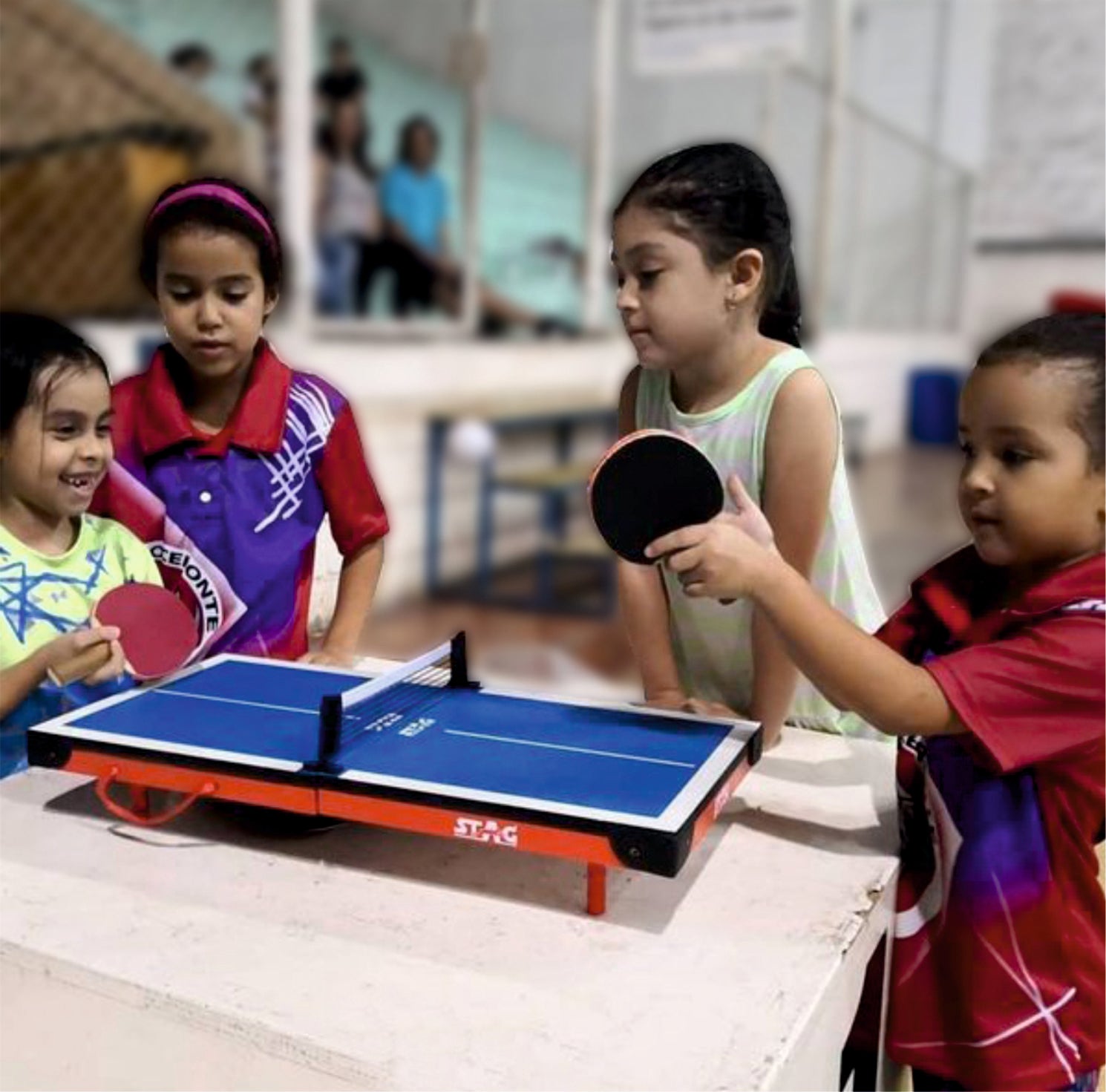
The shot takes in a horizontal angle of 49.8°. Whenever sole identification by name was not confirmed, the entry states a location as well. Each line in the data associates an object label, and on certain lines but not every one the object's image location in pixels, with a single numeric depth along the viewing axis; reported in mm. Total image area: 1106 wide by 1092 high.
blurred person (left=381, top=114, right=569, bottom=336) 4766
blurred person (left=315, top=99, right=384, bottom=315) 4137
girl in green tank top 920
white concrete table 647
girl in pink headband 1053
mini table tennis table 758
